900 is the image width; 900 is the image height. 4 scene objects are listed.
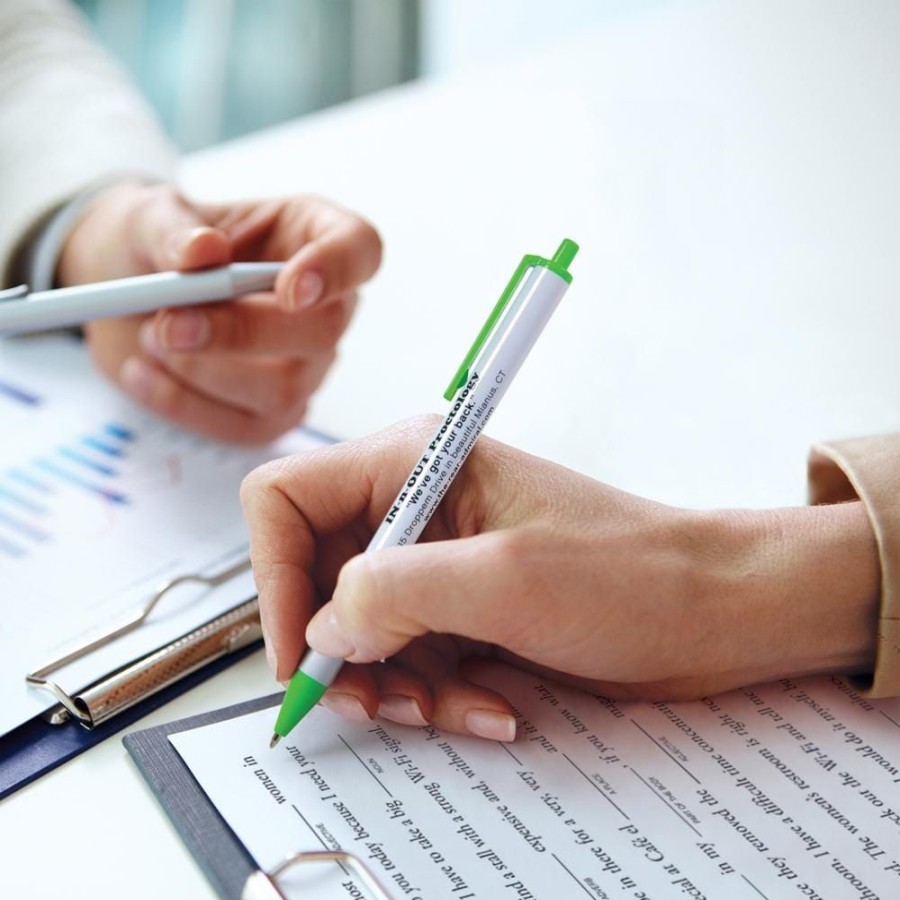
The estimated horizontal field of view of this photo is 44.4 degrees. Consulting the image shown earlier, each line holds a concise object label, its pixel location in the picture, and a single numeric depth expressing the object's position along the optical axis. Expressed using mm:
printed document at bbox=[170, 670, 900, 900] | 470
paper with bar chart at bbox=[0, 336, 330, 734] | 631
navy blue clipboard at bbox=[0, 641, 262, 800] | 548
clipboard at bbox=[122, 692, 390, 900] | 464
